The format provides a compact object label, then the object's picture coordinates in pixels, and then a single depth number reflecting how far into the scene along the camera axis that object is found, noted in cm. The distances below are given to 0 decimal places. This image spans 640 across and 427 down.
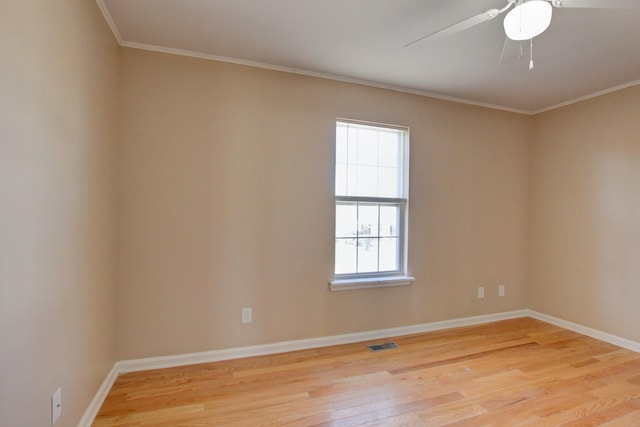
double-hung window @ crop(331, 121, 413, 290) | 306
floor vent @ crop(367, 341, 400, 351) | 290
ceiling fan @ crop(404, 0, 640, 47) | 142
